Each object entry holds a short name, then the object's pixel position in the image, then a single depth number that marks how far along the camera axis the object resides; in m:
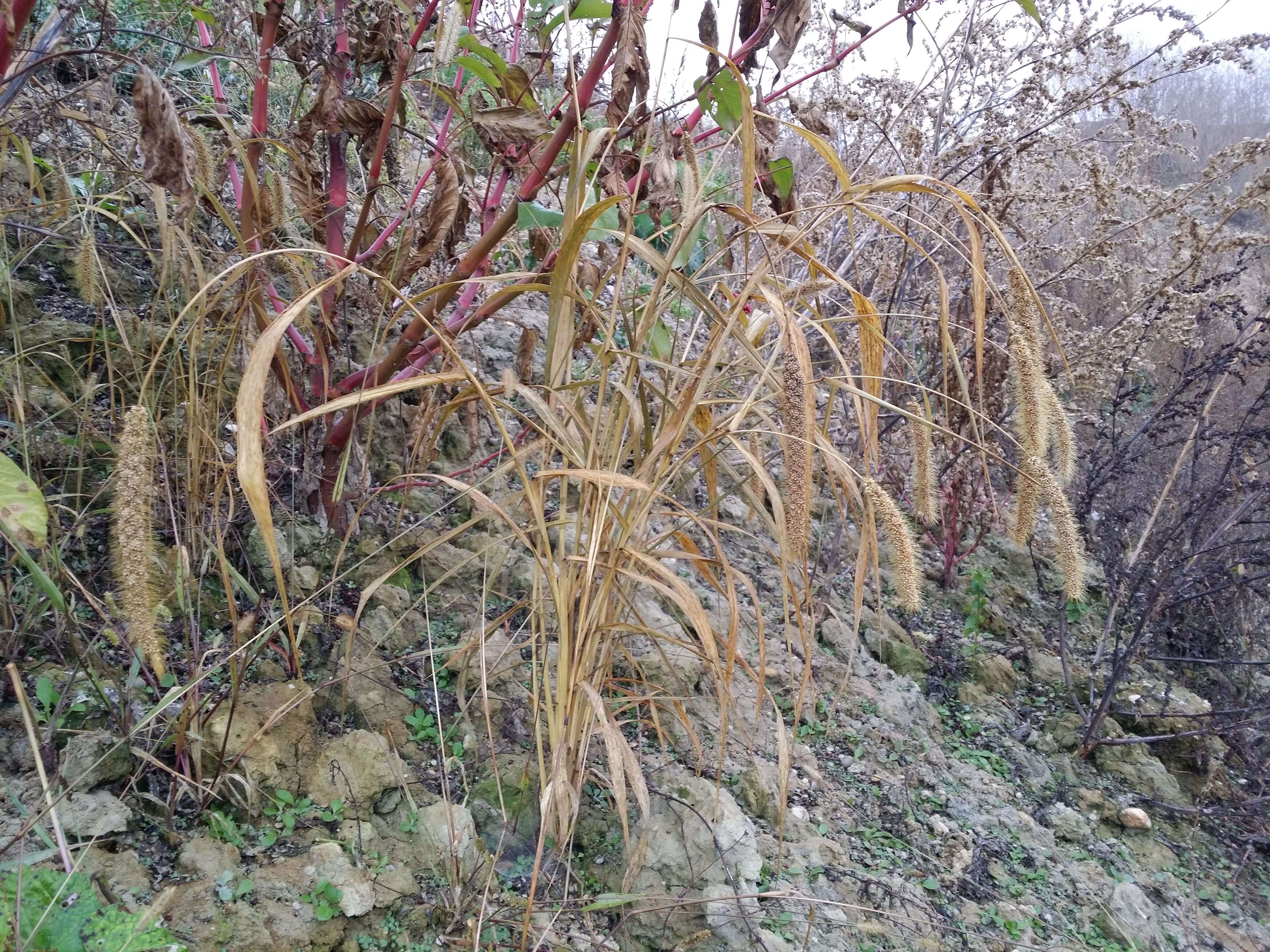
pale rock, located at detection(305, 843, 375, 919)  1.23
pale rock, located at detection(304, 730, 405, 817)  1.40
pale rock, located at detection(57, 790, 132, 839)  1.16
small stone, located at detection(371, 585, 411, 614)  1.78
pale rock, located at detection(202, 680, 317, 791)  1.33
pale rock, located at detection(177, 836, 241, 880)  1.19
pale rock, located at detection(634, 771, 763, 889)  1.47
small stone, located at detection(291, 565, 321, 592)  1.69
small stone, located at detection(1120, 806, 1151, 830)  2.07
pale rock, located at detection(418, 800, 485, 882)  1.34
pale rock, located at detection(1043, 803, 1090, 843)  2.00
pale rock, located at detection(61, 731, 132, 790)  1.22
